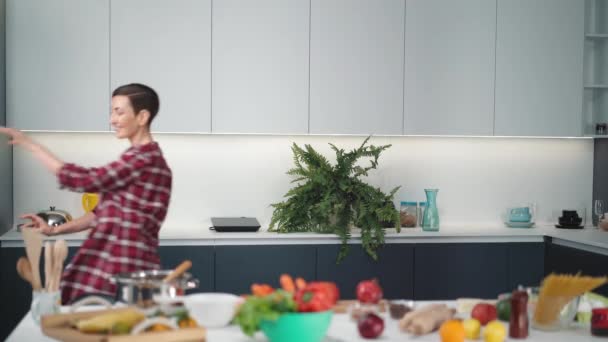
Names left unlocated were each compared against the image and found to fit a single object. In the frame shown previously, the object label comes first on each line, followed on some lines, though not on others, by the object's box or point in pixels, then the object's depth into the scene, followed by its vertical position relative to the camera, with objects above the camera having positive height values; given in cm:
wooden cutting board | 194 -46
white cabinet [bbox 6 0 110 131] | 448 +50
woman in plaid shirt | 285 -26
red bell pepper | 205 -38
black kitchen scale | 459 -42
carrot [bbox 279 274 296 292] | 212 -35
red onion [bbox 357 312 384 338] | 222 -48
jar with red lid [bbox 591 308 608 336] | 233 -48
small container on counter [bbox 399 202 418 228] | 504 -37
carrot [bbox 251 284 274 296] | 211 -37
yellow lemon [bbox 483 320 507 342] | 220 -49
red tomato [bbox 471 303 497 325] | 242 -48
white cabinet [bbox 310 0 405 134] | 484 +55
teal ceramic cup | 517 -37
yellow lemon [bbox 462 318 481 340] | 226 -49
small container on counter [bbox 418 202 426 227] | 518 -35
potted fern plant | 455 -28
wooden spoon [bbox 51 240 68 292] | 237 -33
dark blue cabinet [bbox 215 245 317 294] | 446 -63
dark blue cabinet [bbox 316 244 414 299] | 458 -66
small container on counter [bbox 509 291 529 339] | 228 -46
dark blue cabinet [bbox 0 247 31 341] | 427 -76
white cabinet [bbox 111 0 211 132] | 460 +58
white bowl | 228 -45
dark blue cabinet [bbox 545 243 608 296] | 433 -59
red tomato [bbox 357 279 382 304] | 236 -41
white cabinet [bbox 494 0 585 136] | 508 +59
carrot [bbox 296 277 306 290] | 211 -35
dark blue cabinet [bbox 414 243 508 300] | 472 -68
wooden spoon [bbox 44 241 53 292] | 237 -35
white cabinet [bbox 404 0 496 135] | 496 +58
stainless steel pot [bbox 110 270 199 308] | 215 -37
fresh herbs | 199 -40
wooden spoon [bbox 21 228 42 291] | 233 -30
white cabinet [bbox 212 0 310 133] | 473 +54
